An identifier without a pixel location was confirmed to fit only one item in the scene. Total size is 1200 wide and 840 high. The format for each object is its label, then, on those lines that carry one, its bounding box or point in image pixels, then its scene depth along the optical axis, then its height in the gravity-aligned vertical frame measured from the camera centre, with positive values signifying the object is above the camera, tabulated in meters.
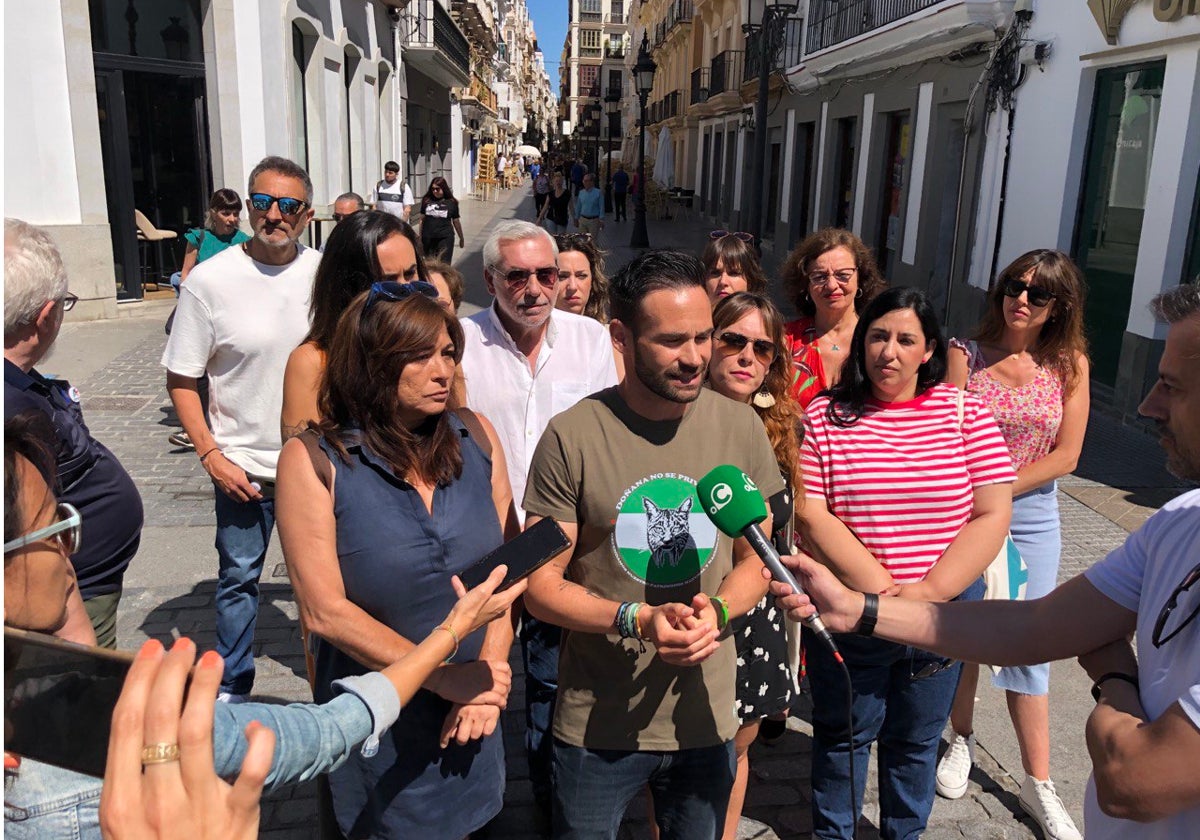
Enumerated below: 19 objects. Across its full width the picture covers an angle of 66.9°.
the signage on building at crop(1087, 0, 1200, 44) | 8.14 +1.97
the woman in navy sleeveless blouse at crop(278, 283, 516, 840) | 2.20 -0.84
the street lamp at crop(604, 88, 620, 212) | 31.53 +3.32
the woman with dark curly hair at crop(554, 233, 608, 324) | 4.74 -0.37
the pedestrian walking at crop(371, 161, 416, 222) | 16.28 +0.13
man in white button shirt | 3.29 -0.60
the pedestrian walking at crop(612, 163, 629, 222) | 33.59 +0.55
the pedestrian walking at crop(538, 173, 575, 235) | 22.47 +0.01
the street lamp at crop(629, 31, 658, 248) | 20.34 +1.92
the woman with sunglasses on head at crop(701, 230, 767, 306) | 4.38 -0.28
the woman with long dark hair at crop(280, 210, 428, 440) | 2.92 -0.26
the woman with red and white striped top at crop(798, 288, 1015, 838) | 2.77 -0.92
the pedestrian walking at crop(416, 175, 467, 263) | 15.25 -0.23
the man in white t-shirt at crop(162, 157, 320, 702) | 3.63 -0.76
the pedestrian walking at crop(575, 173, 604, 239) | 20.36 -0.04
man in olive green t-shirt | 2.30 -0.90
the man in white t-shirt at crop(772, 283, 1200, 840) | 1.47 -0.82
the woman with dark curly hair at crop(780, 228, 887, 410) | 3.92 -0.35
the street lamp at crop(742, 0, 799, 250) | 13.55 +1.36
